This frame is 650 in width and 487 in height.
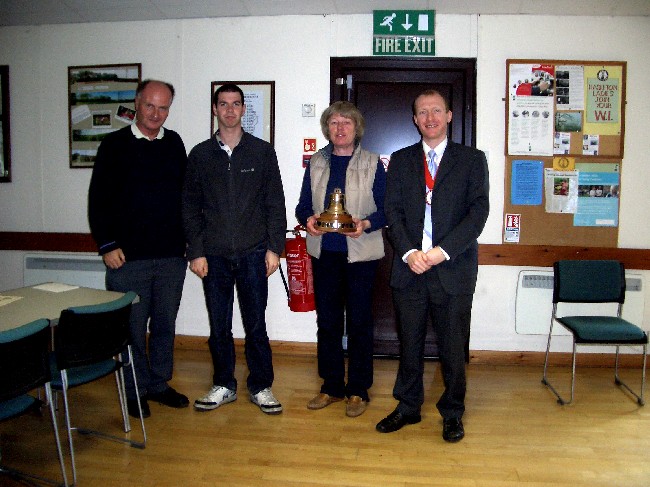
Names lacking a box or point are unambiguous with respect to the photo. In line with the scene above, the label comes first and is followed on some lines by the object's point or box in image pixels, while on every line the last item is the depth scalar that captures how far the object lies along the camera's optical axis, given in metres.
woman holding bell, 2.76
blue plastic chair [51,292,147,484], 2.12
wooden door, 3.84
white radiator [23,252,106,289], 4.17
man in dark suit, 2.51
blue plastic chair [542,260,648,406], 3.47
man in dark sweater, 2.80
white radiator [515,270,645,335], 3.81
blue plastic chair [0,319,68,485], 1.81
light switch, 3.91
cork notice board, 3.74
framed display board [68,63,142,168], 4.05
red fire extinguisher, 3.37
